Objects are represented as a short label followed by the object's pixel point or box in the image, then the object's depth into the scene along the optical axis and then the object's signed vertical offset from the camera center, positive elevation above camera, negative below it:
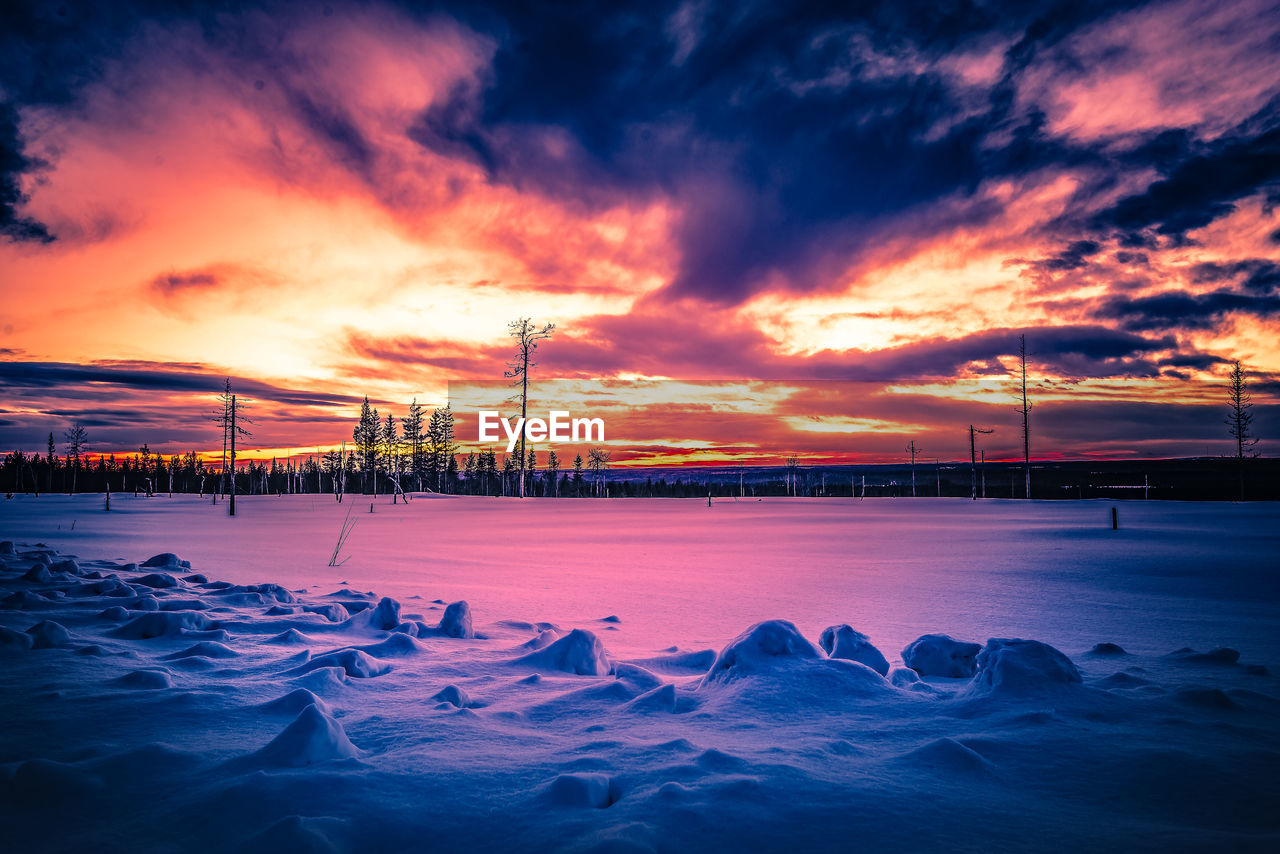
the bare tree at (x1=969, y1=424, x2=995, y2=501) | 58.94 +1.09
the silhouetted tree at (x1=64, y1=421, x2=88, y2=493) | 83.69 +1.29
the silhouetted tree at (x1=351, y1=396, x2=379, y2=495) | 81.00 +3.23
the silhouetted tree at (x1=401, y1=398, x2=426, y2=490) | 82.85 +2.69
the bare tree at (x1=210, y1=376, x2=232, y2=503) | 36.65 +3.74
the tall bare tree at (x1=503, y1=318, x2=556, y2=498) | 40.19 +6.52
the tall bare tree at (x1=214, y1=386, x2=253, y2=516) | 33.66 +1.81
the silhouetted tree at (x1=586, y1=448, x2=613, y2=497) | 125.12 -1.37
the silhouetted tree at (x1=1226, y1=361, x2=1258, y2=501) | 48.18 +2.89
